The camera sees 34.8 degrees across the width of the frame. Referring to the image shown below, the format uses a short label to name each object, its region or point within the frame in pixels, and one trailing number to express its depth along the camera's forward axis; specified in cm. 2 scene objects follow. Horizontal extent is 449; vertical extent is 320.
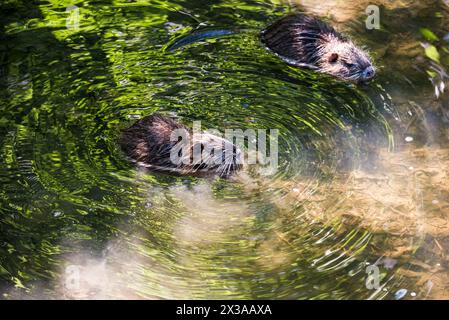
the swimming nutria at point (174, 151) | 613
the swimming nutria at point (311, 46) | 762
